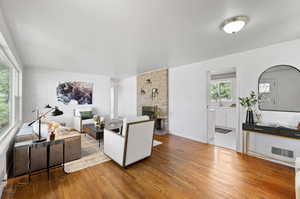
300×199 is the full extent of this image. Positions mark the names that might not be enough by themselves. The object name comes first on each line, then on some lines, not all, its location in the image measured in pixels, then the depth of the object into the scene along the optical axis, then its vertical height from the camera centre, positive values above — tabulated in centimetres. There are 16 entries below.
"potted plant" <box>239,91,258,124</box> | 285 -8
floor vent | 256 -109
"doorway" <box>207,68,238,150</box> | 500 -12
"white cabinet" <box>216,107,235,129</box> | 528 -76
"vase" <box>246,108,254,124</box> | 284 -38
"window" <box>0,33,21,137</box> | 235 +23
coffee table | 352 -85
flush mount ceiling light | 175 +109
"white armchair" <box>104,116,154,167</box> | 234 -84
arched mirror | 249 +22
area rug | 246 -128
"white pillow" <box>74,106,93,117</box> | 531 -41
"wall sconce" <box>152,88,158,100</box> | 534 +30
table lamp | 217 -23
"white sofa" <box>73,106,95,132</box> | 478 -78
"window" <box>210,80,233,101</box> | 561 +43
